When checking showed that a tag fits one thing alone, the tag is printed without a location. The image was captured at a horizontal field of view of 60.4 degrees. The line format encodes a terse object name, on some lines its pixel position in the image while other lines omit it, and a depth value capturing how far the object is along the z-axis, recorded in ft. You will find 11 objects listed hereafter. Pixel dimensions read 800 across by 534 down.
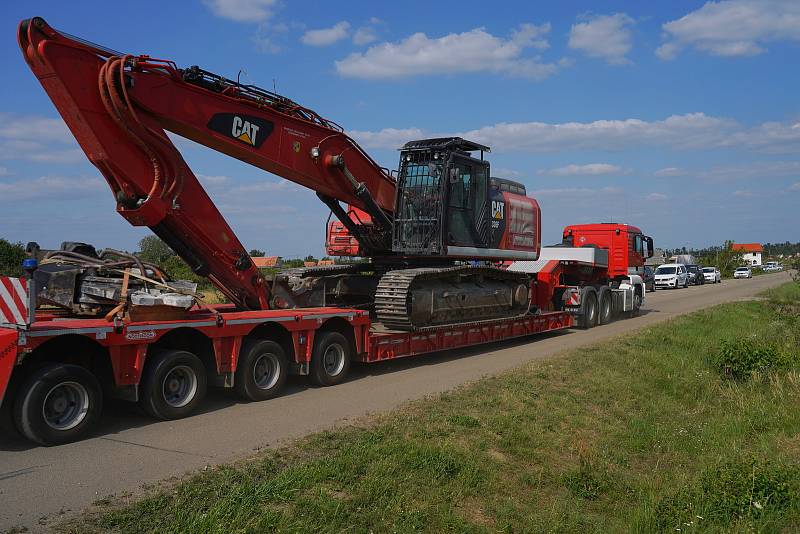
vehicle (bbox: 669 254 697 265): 219.82
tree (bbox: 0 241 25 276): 71.93
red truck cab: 80.28
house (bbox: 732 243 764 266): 433.32
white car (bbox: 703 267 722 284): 188.65
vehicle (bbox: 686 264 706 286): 173.99
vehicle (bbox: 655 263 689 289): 155.33
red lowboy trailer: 22.86
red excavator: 28.07
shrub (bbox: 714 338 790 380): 40.52
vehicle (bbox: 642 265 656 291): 142.31
